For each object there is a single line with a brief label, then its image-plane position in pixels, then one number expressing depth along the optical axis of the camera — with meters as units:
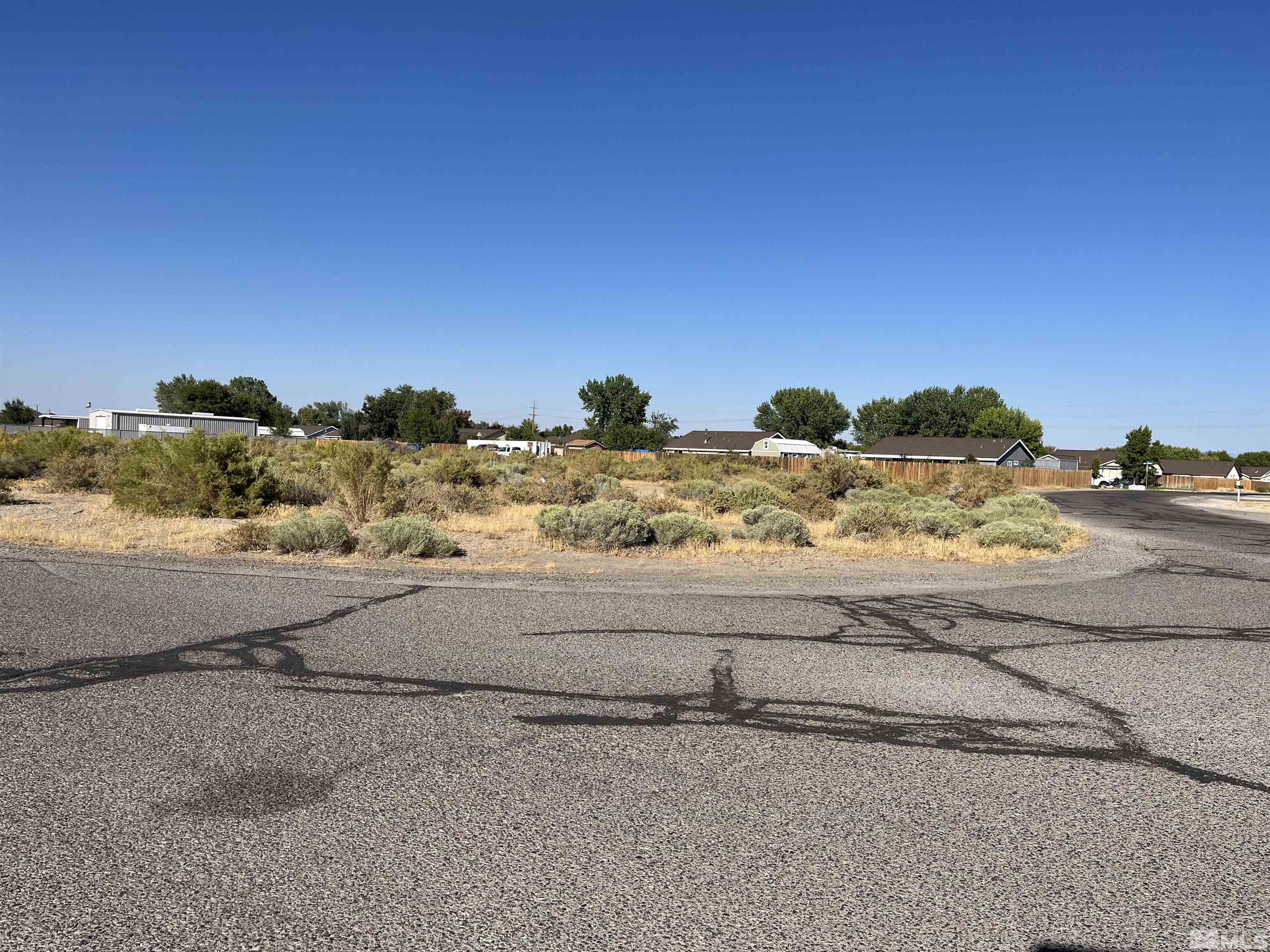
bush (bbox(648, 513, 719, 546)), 16.39
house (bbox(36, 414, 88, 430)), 93.12
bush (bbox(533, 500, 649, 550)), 16.00
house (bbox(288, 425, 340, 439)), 104.25
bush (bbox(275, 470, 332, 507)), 22.67
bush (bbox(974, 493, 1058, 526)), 23.05
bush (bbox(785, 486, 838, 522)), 22.50
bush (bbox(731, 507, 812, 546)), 17.05
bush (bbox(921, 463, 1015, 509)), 33.78
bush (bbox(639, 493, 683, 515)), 23.14
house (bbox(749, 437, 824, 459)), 109.81
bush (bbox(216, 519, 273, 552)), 14.23
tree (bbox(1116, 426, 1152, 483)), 99.44
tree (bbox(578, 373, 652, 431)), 118.88
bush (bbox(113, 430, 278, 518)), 19.75
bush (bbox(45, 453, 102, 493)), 25.30
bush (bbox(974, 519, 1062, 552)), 17.19
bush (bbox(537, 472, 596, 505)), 26.28
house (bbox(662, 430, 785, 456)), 113.44
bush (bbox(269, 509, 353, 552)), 14.09
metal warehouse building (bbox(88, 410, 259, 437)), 66.94
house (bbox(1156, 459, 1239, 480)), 116.00
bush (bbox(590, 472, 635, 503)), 27.22
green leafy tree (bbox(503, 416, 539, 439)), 123.38
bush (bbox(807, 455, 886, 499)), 31.98
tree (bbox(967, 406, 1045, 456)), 122.69
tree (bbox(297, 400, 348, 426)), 152.00
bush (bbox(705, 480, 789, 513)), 23.58
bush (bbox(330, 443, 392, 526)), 19.31
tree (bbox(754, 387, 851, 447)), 130.62
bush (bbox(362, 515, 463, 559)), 14.34
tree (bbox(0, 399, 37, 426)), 104.31
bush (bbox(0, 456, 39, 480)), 28.19
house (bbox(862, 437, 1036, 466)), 89.62
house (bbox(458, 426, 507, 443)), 127.55
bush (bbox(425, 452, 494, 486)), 29.09
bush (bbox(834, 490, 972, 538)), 18.86
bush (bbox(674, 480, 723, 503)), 28.78
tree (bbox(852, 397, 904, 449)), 130.62
